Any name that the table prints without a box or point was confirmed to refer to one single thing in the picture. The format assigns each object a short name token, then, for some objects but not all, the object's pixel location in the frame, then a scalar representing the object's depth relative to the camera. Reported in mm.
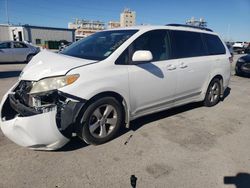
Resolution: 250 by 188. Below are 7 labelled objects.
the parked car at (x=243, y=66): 8547
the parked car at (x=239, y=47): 28742
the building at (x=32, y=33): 30796
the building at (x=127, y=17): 79615
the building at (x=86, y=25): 85091
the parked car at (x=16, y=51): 10967
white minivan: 2397
